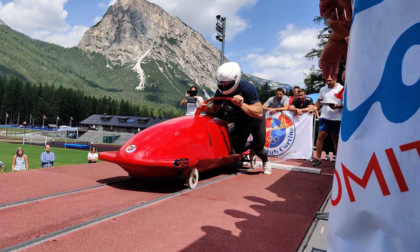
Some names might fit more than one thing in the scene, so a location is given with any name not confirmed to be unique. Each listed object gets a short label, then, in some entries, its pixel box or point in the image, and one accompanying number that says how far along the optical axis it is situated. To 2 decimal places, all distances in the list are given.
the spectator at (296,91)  7.88
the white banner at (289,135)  7.32
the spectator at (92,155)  12.39
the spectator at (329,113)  5.91
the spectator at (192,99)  7.84
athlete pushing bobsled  4.27
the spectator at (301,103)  7.57
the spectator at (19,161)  8.95
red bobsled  3.34
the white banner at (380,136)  0.89
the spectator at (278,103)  7.43
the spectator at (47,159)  10.85
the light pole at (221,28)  17.45
